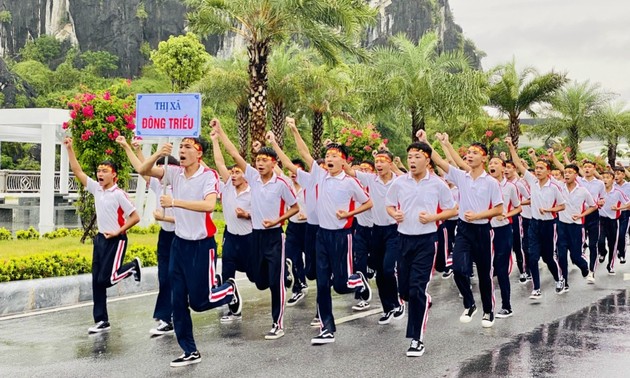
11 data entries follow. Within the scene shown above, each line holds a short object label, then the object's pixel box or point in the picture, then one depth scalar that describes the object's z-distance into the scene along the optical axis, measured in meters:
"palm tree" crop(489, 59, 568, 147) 31.70
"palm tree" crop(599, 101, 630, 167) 40.44
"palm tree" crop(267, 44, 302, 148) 29.27
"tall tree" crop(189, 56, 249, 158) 29.83
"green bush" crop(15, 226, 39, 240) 17.14
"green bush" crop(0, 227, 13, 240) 17.09
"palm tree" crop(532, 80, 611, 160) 38.41
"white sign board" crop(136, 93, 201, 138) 8.27
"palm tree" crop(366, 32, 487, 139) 27.09
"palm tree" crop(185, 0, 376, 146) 18.78
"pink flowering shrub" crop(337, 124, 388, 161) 28.41
